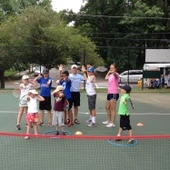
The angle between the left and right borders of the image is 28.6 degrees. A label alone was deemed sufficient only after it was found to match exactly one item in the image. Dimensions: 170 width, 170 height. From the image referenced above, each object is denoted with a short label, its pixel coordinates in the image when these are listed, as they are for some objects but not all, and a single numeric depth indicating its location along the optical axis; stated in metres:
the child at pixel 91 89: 9.01
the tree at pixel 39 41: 22.52
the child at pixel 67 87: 8.90
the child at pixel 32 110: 7.66
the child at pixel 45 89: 9.05
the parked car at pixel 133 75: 34.00
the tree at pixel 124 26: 36.88
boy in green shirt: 7.43
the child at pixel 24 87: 8.54
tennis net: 5.68
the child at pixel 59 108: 7.95
